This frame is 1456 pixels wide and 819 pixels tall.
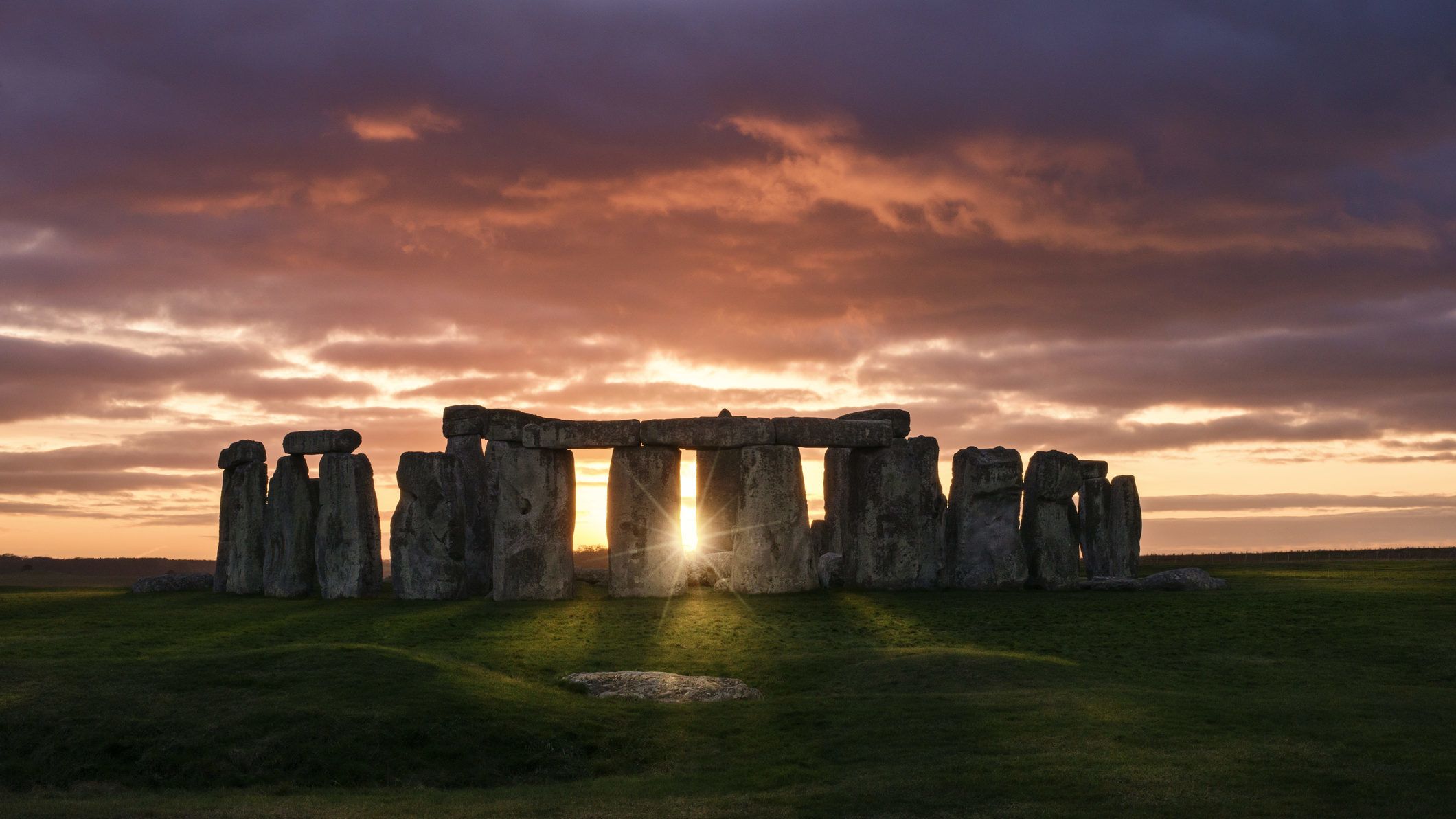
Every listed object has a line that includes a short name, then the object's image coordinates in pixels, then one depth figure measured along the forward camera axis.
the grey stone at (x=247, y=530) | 39.00
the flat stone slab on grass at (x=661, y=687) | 21.64
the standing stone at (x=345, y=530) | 36.56
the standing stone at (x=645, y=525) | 34.88
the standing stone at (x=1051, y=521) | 36.09
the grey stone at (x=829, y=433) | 35.41
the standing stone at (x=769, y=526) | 34.91
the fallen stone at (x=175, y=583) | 40.91
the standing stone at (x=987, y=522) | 35.91
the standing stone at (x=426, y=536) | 35.75
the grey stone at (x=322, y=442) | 36.88
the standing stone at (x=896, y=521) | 36.00
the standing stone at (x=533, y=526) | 34.94
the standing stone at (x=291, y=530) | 37.75
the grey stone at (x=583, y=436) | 35.16
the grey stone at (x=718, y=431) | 35.16
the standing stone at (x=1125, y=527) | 41.16
